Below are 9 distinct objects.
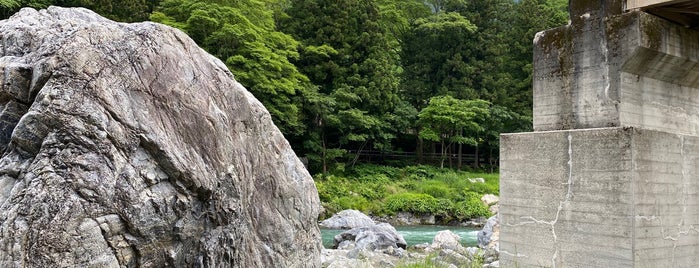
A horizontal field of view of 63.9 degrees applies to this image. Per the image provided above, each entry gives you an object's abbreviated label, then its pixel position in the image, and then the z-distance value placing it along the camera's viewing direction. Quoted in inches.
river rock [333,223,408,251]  623.8
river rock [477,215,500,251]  667.2
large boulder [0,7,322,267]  197.6
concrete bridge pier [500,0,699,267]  232.7
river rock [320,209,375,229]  881.5
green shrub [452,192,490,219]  1051.3
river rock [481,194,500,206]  1131.3
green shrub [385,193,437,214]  1045.2
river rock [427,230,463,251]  629.3
